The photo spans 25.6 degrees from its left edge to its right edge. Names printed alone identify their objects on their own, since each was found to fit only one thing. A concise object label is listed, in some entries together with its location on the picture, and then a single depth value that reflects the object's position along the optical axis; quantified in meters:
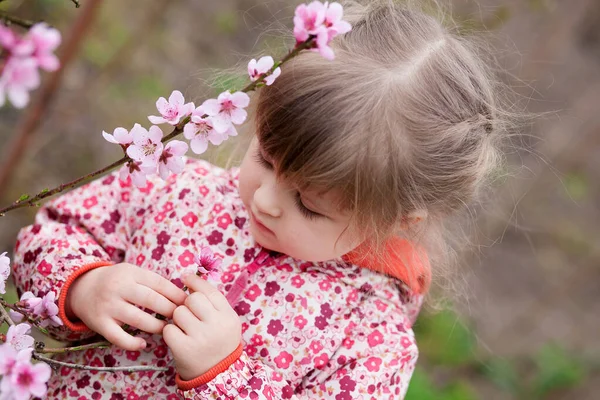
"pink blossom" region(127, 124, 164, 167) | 0.82
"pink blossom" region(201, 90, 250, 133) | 0.80
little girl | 0.91
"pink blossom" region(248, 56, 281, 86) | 0.81
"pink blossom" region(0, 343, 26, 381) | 0.73
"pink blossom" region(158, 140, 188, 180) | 0.83
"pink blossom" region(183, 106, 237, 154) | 0.81
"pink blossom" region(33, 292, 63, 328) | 0.88
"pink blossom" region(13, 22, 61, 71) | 0.68
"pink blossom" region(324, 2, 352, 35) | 0.78
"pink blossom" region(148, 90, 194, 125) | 0.82
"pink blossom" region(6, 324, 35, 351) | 0.79
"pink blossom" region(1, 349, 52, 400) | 0.73
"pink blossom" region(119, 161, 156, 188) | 0.83
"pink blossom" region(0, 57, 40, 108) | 0.69
